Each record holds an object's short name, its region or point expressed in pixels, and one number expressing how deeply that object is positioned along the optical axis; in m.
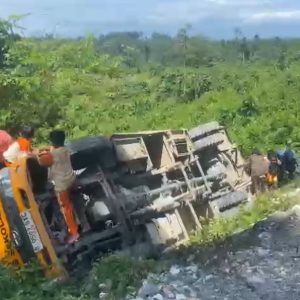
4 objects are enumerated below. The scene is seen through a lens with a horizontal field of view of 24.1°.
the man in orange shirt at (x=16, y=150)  7.66
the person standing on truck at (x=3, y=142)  7.93
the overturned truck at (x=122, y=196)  6.77
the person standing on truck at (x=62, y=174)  6.99
